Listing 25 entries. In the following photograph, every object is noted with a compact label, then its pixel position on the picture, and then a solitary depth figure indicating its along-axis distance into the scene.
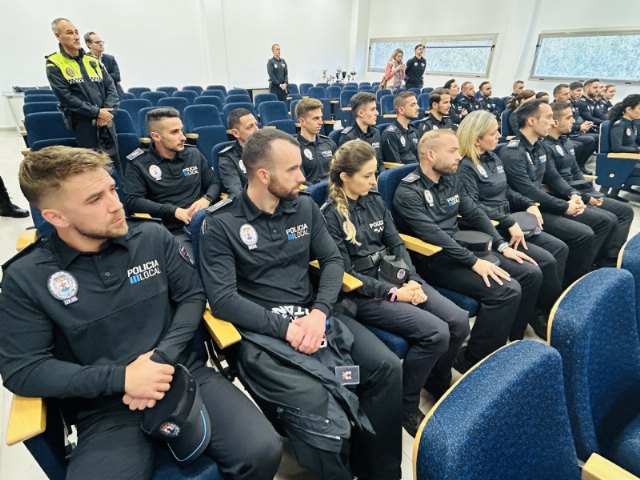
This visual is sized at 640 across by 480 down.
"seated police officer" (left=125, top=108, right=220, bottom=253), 2.06
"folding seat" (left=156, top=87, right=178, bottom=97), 6.64
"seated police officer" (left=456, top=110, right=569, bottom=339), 2.01
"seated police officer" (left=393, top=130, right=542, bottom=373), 1.65
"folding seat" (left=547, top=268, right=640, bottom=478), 0.75
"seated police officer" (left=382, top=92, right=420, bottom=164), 3.27
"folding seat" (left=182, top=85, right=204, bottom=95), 6.71
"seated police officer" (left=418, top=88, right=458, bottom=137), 3.58
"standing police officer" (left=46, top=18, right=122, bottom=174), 2.80
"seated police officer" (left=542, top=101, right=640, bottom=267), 2.53
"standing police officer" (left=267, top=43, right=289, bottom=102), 6.80
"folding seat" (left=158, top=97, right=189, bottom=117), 4.80
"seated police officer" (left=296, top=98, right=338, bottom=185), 2.83
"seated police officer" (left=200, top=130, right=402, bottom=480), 1.05
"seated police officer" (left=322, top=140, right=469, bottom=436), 1.40
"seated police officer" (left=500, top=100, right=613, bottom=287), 2.28
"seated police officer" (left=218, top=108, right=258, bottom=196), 2.41
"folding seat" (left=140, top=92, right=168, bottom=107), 5.44
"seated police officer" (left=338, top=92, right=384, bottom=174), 3.12
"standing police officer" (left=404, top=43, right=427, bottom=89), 7.31
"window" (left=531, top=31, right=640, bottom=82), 6.41
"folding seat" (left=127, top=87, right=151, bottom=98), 6.64
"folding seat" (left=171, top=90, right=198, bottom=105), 5.90
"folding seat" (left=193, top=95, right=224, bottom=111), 4.86
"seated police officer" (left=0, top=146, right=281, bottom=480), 0.89
